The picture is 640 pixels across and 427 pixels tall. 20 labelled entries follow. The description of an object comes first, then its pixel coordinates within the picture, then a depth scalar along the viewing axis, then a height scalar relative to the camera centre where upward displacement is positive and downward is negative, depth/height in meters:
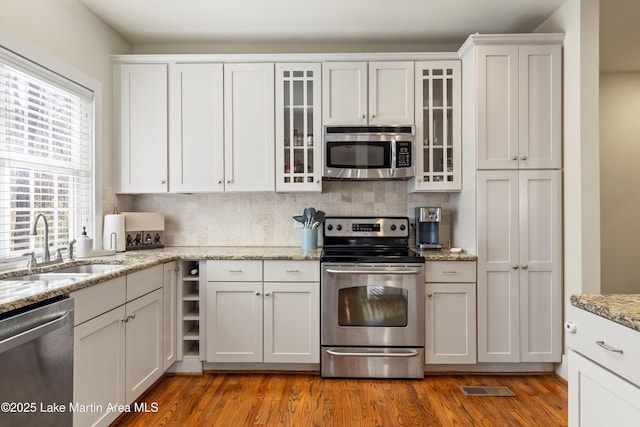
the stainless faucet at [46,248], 2.07 -0.20
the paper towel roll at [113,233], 2.78 -0.15
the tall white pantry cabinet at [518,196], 2.68 +0.12
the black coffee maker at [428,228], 2.96 -0.13
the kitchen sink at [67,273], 1.93 -0.34
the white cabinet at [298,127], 2.99 +0.68
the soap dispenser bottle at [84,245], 2.45 -0.22
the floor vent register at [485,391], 2.48 -1.19
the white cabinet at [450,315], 2.70 -0.74
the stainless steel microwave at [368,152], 2.94 +0.48
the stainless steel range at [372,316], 2.68 -0.74
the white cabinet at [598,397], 1.03 -0.55
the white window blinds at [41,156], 2.04 +0.35
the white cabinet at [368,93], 2.96 +0.95
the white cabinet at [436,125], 2.95 +0.69
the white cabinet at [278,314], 2.72 -0.74
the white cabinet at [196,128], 3.00 +0.68
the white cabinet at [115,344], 1.71 -0.70
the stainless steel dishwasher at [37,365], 1.24 -0.55
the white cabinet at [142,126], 3.01 +0.69
